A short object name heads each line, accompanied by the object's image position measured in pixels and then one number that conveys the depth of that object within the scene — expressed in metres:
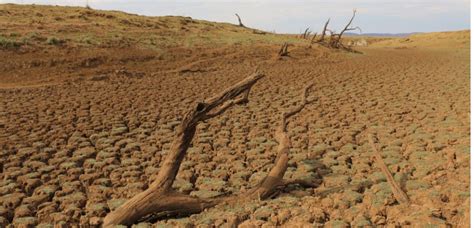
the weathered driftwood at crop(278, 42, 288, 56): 13.13
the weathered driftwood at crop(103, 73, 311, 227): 3.00
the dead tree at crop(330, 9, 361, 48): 17.47
